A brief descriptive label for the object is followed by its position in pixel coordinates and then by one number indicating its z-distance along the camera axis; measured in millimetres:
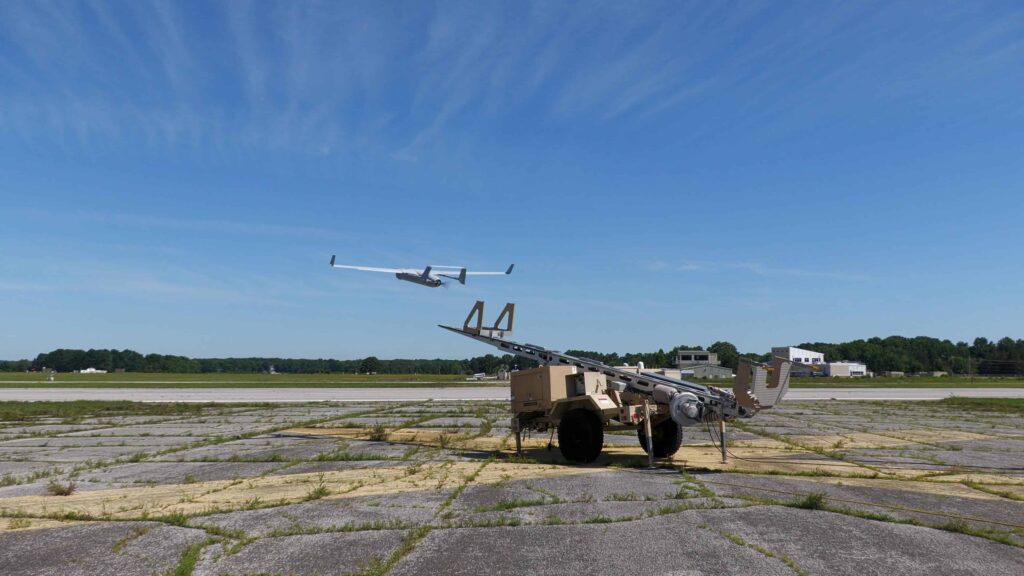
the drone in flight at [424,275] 19984
